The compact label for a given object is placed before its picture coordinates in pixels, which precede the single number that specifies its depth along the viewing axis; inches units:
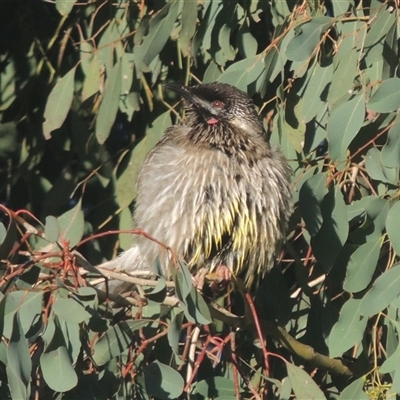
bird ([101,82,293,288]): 283.7
